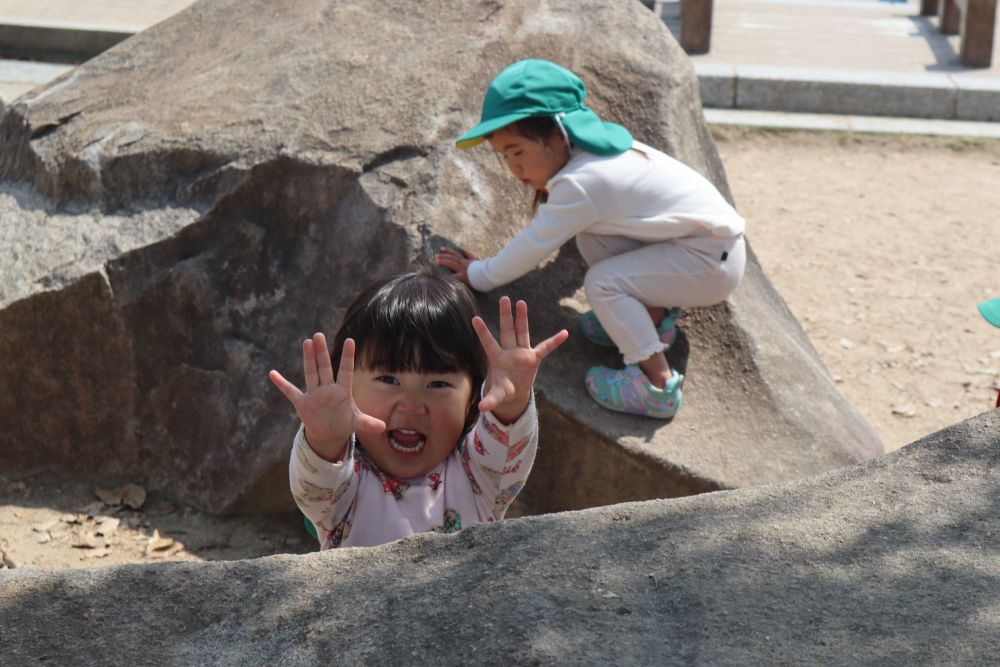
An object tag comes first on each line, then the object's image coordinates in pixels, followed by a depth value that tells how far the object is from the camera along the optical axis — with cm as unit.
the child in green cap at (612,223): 356
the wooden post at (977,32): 869
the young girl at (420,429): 239
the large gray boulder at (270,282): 368
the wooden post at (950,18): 1004
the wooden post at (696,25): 896
